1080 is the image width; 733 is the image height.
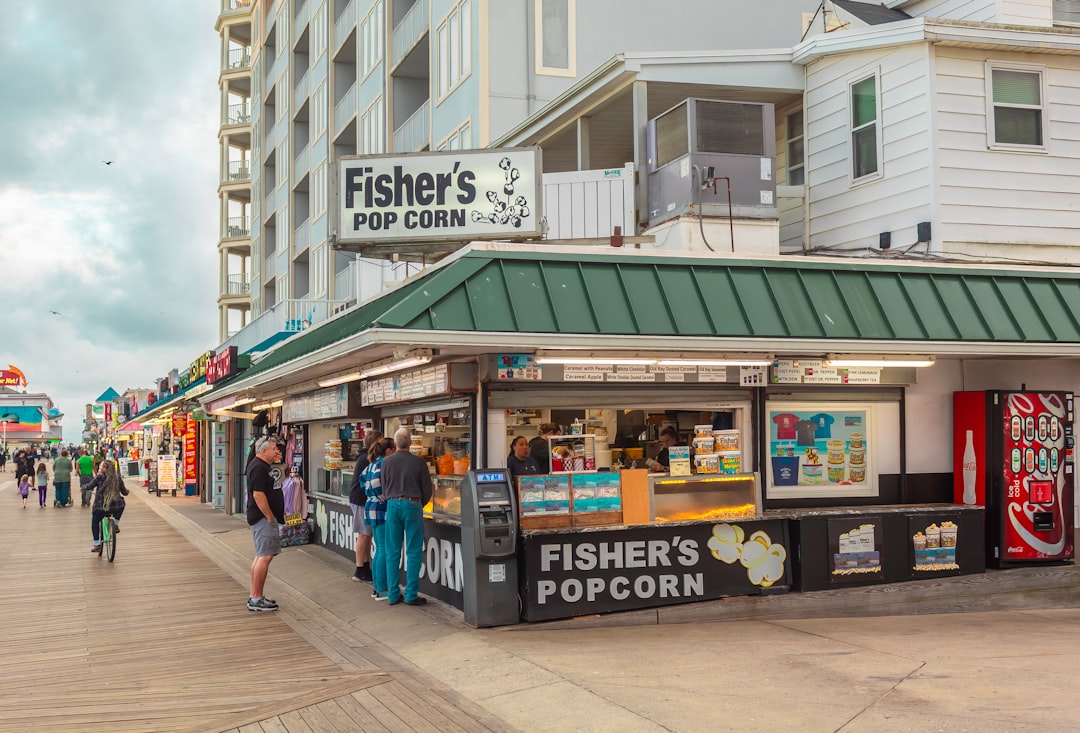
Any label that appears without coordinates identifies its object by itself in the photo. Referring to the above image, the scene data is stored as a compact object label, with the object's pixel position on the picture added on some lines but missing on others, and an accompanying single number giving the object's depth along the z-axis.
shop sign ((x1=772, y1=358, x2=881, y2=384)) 12.12
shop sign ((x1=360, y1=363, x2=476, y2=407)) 11.10
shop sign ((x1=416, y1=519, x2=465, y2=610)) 10.87
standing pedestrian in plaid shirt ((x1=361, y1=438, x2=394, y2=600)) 11.88
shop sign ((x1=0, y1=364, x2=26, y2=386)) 146.00
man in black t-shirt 11.61
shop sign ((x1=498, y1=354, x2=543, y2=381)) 10.88
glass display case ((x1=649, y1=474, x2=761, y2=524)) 11.14
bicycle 16.58
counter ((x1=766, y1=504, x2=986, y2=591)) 11.35
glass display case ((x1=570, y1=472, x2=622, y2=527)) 10.70
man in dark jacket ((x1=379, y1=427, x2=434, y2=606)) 11.12
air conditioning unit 13.46
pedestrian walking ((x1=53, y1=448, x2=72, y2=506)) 31.02
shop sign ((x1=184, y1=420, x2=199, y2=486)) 38.47
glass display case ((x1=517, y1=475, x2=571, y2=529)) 10.50
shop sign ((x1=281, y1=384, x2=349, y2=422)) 15.88
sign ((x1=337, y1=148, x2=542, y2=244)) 12.12
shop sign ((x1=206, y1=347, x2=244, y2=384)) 24.34
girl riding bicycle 16.75
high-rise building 21.00
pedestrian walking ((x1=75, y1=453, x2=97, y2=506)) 27.89
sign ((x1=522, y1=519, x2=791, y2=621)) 10.30
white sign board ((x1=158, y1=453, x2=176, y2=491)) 38.88
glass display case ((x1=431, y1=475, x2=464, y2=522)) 11.34
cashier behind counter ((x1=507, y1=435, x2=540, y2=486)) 11.66
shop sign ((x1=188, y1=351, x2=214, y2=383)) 31.46
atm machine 10.05
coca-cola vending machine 12.30
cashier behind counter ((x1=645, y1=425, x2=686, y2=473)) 12.20
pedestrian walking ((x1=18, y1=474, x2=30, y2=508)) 32.69
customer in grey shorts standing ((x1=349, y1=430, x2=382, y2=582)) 13.53
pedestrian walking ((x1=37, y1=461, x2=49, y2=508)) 31.14
